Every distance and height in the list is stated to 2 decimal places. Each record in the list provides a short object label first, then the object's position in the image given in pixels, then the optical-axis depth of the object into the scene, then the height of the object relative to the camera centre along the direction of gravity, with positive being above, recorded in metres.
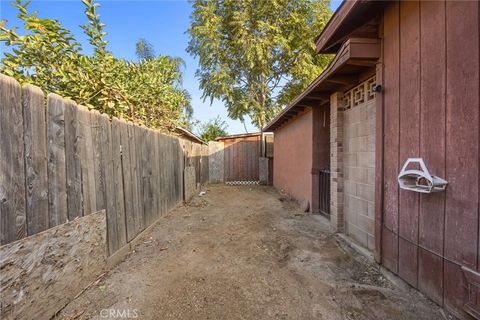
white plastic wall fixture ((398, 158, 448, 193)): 1.98 -0.25
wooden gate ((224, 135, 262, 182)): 12.35 -0.13
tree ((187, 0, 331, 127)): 13.27 +5.97
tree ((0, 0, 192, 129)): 3.20 +1.44
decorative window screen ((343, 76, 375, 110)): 3.33 +0.89
